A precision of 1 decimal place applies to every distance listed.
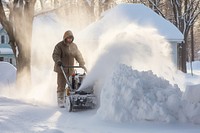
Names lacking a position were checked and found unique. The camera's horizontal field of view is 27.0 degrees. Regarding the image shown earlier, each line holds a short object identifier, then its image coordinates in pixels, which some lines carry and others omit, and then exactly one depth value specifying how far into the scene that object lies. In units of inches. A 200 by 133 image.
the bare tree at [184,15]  1576.6
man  419.2
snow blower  368.8
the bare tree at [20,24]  631.8
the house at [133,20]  1051.3
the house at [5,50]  2073.1
